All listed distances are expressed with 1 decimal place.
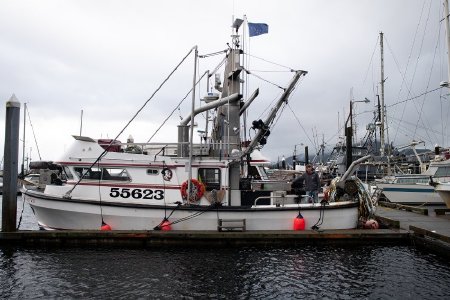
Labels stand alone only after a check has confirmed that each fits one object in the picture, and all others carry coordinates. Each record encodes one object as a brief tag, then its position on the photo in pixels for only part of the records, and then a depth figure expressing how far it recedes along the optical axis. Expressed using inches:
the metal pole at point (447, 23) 849.5
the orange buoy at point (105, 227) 487.4
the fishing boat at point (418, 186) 1004.6
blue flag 559.5
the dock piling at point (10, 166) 475.2
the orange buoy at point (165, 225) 489.1
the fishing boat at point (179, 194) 490.3
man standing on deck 514.6
